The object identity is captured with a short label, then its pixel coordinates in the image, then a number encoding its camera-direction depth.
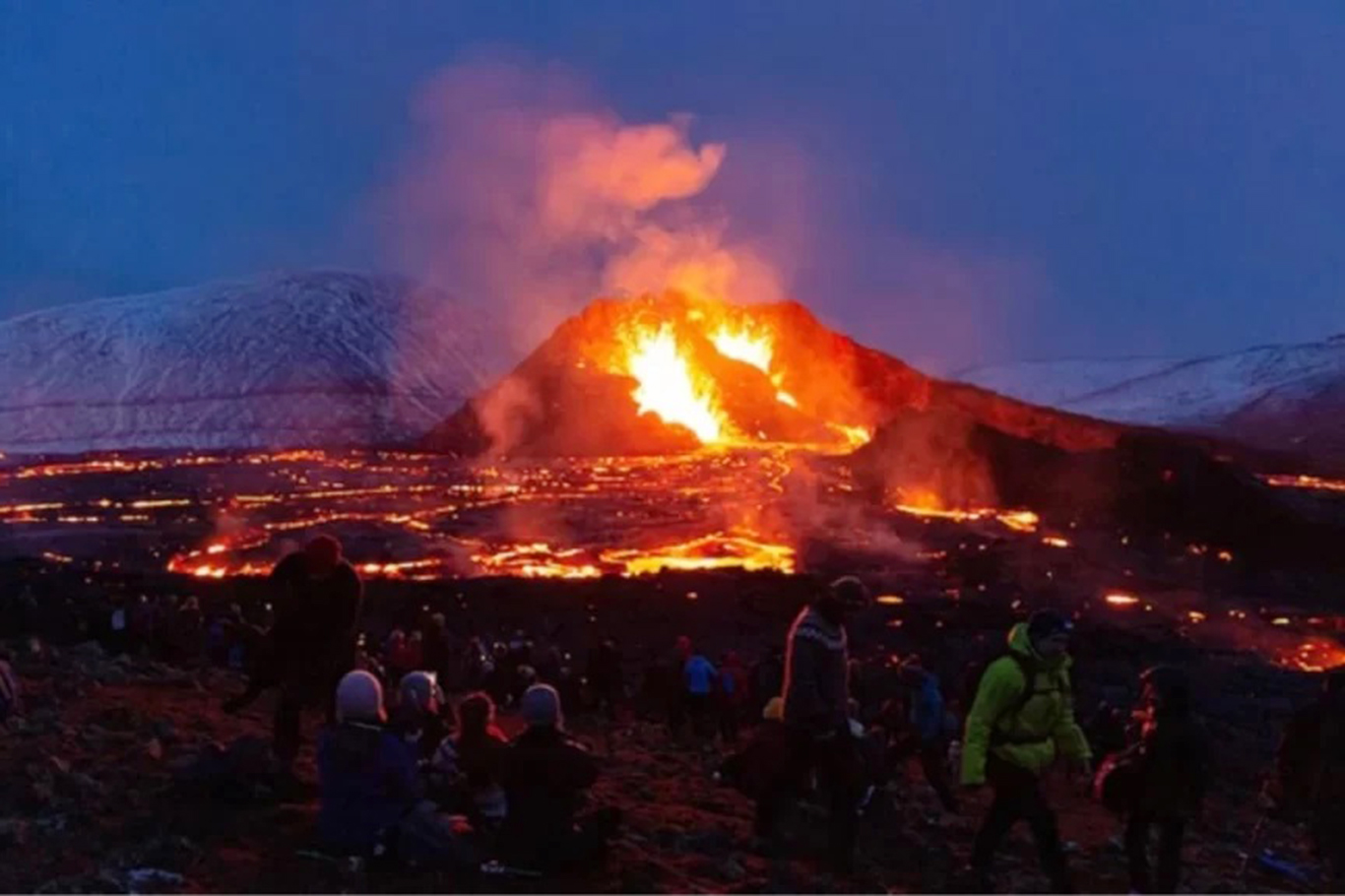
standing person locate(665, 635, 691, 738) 17.05
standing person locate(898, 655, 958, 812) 11.55
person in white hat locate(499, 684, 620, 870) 7.80
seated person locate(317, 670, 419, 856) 7.72
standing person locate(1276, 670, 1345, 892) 9.02
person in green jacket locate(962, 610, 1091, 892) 7.81
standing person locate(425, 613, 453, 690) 18.12
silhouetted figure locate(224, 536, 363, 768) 9.45
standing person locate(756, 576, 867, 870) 8.43
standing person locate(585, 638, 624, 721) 19.38
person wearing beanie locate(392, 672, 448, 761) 9.48
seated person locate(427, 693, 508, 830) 8.79
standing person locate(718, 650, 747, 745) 17.09
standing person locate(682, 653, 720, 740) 16.81
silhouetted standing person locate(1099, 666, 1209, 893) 8.38
